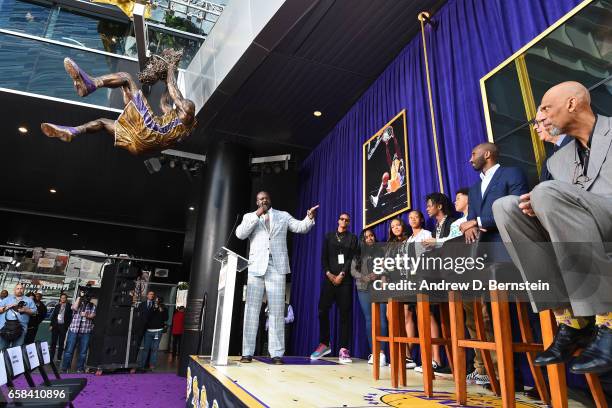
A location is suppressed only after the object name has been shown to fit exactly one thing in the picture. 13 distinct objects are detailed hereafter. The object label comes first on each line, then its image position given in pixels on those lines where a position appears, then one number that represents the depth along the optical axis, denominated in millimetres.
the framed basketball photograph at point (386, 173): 4316
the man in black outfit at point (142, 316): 6715
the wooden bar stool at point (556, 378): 1323
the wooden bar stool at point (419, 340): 1936
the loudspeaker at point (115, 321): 6203
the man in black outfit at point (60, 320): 8156
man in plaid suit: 3361
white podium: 2994
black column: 6145
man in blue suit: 2094
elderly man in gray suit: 1149
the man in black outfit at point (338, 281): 4148
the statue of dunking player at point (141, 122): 4617
